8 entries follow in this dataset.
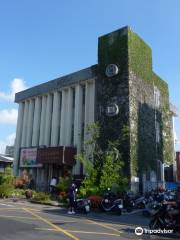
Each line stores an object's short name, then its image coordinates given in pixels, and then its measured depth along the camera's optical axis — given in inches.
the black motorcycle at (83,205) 493.0
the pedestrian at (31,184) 917.6
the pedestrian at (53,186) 787.7
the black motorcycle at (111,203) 492.6
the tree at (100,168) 682.0
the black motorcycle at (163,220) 310.5
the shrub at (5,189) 696.8
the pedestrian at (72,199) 496.2
